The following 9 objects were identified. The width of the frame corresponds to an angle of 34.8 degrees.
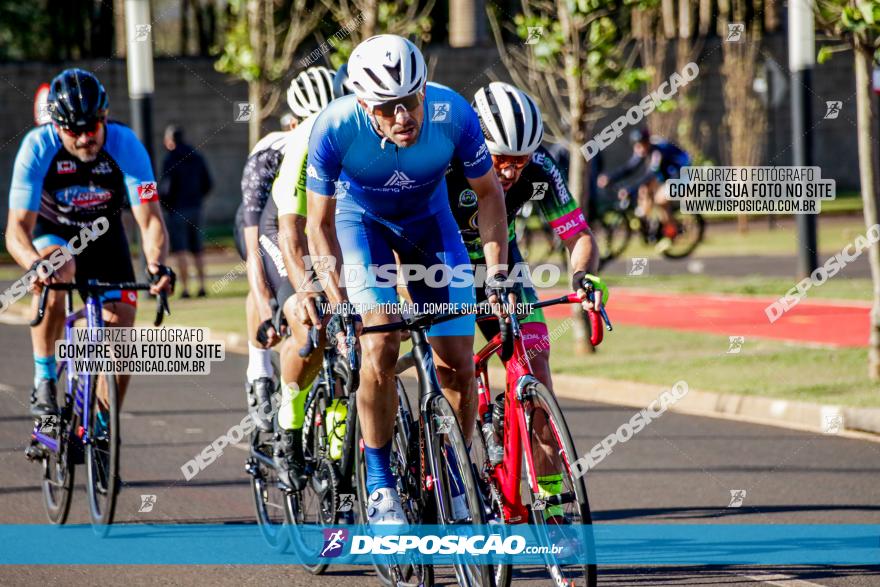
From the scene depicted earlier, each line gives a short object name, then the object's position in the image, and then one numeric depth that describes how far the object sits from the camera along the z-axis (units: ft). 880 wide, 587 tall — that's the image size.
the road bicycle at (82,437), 22.76
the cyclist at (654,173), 66.85
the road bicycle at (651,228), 67.97
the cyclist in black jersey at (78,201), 22.79
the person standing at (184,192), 58.29
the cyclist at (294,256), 19.07
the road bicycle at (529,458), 15.78
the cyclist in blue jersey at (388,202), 17.34
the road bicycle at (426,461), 16.25
